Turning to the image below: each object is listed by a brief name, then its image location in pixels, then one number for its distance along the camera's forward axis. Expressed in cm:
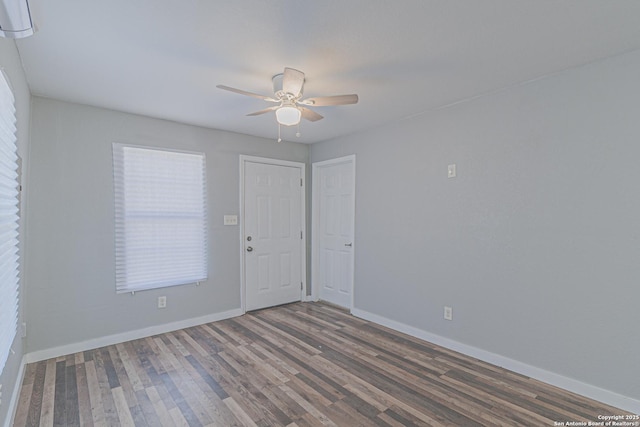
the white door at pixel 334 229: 432
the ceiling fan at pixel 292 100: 216
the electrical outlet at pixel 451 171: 306
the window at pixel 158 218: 328
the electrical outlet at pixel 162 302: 351
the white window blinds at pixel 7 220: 160
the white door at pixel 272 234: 425
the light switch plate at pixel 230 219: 400
